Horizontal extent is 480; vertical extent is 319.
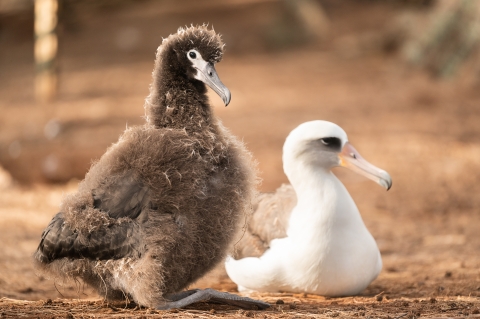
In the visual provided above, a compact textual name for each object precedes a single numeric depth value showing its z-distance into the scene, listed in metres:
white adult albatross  10.10
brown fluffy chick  8.24
